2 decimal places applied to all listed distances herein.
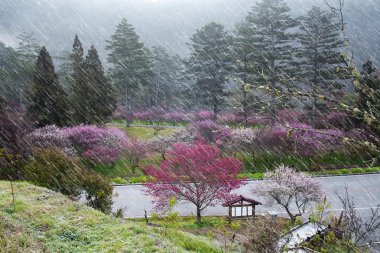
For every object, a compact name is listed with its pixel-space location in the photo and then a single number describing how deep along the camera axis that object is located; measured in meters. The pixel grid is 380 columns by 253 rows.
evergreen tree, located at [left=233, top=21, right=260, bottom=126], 39.16
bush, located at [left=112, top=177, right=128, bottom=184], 25.30
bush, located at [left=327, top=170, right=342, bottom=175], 27.91
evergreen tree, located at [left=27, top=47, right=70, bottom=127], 33.91
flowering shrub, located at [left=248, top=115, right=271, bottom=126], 39.76
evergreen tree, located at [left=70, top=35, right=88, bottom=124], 37.16
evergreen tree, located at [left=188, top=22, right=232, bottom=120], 43.03
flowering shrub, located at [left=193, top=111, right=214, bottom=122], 46.88
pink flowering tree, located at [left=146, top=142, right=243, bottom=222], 16.98
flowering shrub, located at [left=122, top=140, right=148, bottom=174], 29.02
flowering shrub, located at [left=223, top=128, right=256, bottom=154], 31.23
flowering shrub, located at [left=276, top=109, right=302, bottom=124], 33.69
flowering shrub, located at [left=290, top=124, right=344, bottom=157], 30.12
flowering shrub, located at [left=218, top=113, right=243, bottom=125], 42.78
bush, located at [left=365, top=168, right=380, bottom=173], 28.19
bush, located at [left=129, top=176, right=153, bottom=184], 25.28
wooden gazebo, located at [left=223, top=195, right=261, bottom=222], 18.25
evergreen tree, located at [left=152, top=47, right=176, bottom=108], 62.88
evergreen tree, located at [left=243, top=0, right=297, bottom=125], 38.69
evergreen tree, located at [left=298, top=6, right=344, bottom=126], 36.28
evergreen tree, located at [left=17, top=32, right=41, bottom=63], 63.86
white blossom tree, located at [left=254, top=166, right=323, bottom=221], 17.78
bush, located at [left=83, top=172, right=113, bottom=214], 15.36
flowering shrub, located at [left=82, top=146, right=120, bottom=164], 29.64
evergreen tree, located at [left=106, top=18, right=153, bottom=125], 45.81
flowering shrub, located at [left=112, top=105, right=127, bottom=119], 54.44
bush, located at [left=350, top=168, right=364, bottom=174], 28.02
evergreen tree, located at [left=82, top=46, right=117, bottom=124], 38.25
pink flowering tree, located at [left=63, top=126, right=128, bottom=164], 29.84
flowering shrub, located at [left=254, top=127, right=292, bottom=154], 31.89
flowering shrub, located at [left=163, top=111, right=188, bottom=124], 52.19
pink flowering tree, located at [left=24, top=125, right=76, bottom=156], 27.97
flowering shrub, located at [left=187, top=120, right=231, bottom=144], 35.01
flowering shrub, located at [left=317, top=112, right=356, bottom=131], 34.98
